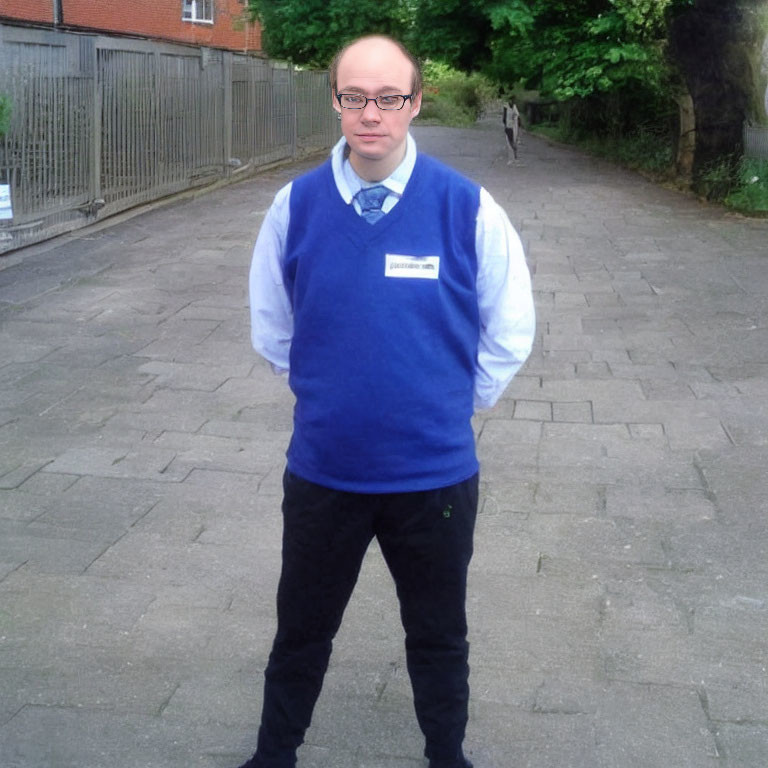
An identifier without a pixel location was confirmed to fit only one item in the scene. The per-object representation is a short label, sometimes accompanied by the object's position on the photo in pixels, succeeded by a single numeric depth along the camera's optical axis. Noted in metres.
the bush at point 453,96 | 37.25
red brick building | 23.70
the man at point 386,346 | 2.77
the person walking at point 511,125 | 20.97
